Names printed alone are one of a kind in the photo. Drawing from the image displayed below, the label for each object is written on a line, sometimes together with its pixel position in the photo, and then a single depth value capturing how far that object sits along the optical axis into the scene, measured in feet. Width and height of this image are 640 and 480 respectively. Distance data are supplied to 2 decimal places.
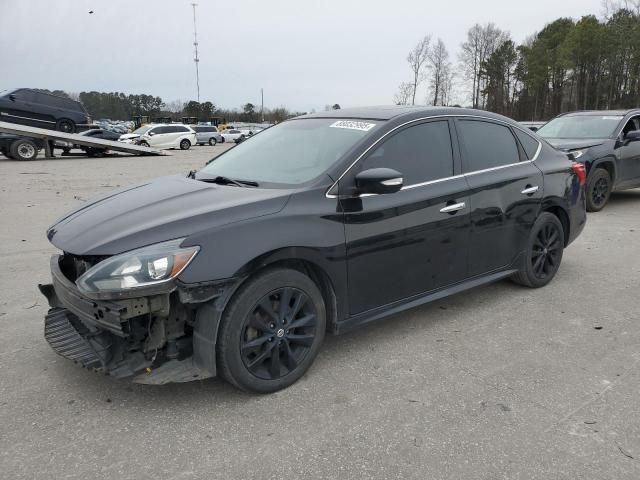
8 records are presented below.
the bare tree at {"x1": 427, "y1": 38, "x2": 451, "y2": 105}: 203.51
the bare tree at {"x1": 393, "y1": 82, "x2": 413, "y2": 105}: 192.21
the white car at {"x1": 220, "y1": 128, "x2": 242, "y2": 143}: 161.93
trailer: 63.31
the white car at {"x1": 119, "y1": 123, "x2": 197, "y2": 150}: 104.88
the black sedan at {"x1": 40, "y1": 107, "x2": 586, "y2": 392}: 8.72
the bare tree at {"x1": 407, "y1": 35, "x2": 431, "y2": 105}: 200.34
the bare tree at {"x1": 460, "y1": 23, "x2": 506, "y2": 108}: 232.53
